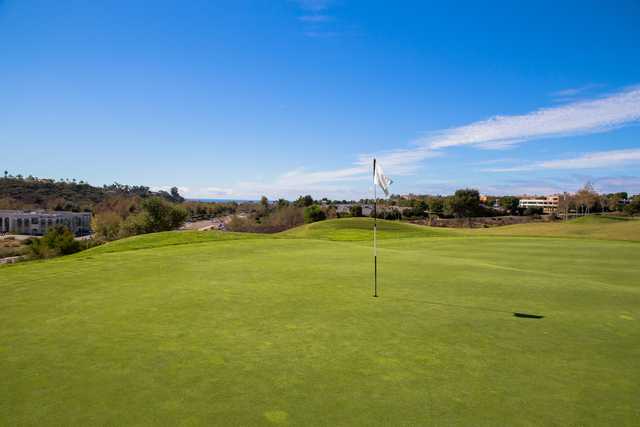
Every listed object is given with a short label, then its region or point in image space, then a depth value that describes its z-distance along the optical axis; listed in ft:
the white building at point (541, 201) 536.58
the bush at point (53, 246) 122.42
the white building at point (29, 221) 333.21
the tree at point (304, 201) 358.43
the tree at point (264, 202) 402.01
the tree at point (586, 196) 268.82
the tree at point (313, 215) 253.44
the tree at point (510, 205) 356.38
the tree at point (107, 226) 233.14
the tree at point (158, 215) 211.82
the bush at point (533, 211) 342.23
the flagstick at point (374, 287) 27.44
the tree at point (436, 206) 325.79
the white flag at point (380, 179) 31.12
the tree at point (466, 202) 252.42
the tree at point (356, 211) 317.09
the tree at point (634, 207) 262.26
